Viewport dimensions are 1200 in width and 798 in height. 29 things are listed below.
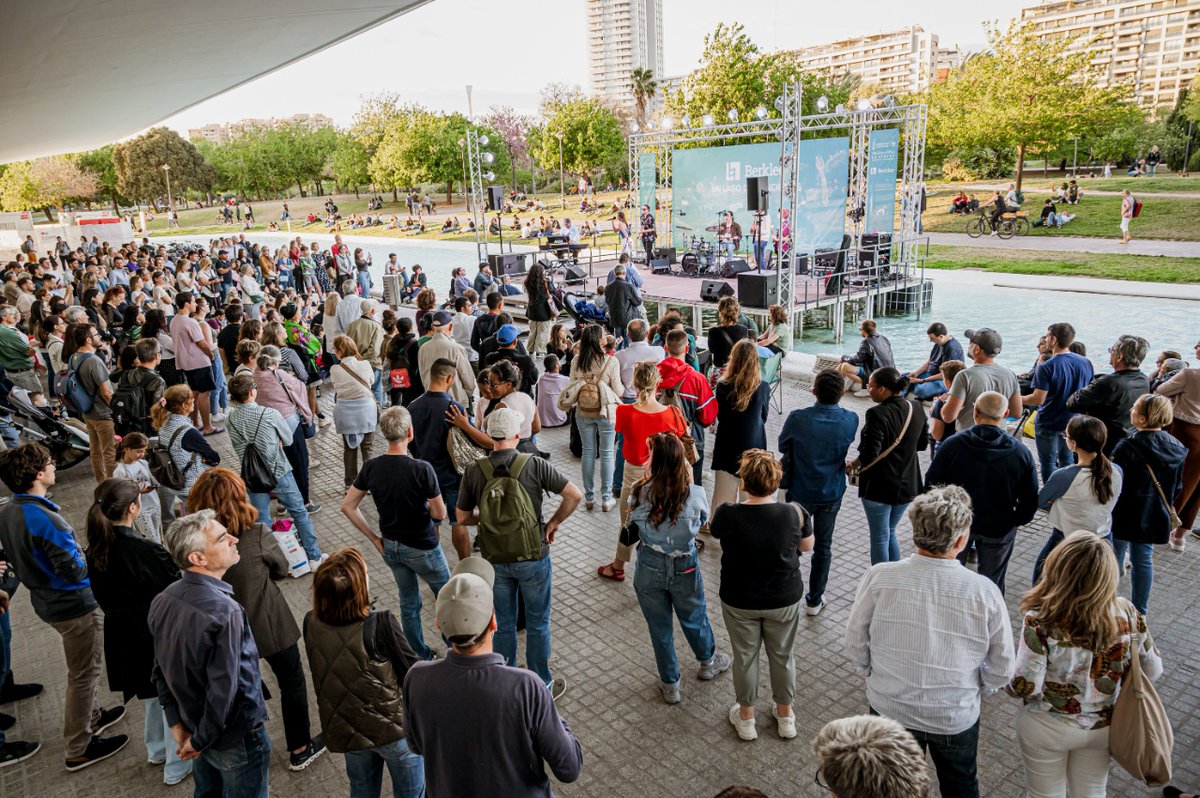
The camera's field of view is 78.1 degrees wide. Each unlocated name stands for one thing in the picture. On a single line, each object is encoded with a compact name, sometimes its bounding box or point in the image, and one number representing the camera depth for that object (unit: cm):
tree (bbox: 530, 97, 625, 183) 5500
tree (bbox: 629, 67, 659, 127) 7200
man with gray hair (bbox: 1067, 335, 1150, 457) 506
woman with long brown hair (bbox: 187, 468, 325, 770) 350
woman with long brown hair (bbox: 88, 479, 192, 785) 339
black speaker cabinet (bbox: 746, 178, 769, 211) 1616
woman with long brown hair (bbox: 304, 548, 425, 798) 270
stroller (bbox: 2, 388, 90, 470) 804
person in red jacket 568
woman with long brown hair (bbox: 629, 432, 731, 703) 361
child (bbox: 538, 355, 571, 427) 809
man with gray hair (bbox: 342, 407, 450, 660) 405
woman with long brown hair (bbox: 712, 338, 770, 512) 518
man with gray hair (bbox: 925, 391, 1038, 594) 400
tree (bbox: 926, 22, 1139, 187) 3178
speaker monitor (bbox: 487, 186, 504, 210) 2003
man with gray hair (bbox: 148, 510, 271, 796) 282
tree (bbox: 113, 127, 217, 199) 6844
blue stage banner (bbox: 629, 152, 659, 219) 2319
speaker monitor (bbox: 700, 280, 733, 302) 1527
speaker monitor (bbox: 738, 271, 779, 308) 1442
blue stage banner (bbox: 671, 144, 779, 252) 2072
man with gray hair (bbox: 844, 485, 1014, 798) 266
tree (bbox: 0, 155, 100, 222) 5588
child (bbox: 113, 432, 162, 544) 481
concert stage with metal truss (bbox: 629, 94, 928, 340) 1591
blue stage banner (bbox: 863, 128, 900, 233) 1855
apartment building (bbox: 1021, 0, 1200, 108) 11712
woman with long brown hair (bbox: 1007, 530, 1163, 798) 247
